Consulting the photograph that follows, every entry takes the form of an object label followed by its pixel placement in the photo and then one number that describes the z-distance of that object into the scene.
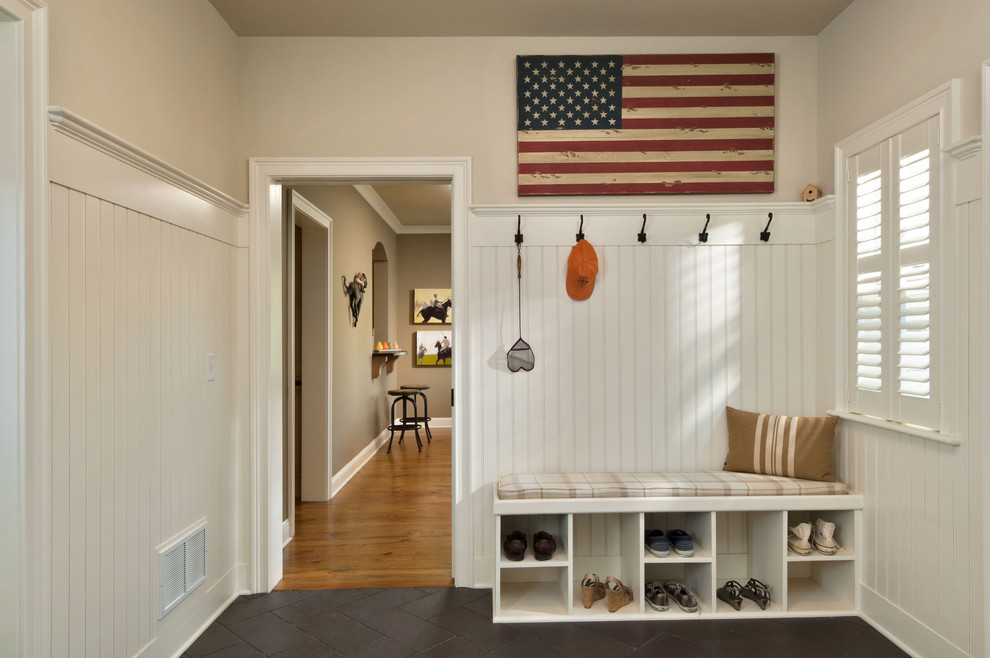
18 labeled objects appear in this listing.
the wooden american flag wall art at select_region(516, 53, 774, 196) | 3.10
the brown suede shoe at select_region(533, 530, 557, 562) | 2.78
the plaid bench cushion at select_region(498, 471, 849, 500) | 2.77
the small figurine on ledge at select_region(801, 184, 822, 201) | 3.03
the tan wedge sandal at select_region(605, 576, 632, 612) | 2.76
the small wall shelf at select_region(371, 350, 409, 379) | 6.89
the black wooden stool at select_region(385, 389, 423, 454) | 7.14
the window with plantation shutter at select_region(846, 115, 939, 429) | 2.33
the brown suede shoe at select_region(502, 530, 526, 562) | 2.78
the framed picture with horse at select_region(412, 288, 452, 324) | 8.43
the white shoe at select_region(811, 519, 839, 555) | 2.79
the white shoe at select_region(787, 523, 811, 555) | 2.79
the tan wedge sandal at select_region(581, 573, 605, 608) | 2.79
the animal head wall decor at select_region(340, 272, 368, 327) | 5.56
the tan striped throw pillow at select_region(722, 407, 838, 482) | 2.84
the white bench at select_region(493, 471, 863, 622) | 2.74
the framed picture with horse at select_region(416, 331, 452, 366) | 8.45
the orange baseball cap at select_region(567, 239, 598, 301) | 3.00
